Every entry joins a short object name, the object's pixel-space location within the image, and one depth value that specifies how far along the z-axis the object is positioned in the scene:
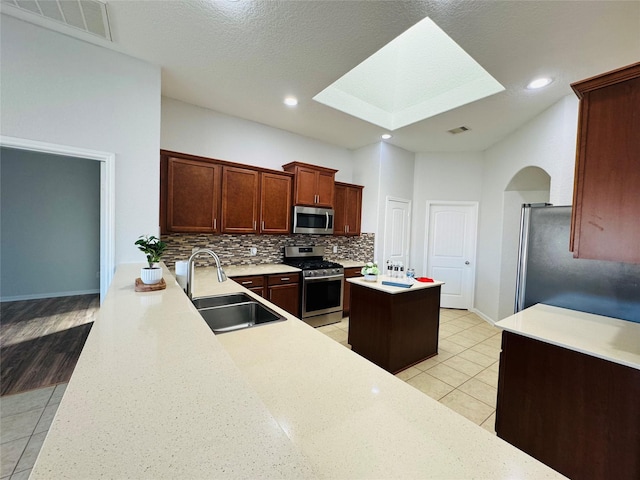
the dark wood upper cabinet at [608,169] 1.32
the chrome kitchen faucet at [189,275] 1.75
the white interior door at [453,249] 5.01
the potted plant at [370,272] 3.06
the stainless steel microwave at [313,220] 4.04
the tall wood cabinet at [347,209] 4.62
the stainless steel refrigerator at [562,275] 1.85
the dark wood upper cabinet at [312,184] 4.01
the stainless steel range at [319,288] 3.77
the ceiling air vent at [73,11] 1.87
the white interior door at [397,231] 4.84
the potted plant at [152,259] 1.61
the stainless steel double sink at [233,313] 1.91
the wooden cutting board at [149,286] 1.58
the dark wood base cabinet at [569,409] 1.33
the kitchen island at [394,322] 2.69
